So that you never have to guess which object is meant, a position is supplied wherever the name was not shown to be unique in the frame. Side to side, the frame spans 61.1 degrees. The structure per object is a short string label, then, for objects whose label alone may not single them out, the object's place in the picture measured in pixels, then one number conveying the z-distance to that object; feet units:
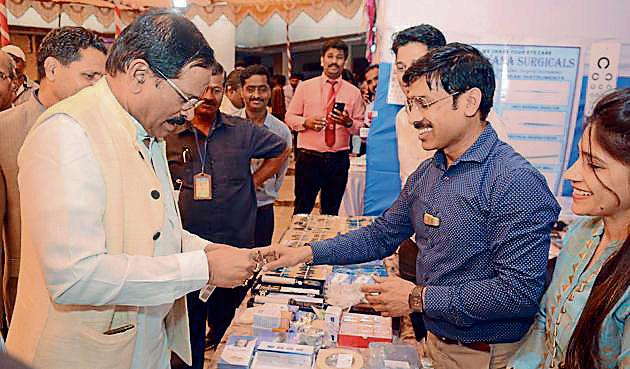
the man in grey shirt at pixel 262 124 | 11.33
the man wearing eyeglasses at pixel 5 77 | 9.77
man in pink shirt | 14.37
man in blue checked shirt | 4.58
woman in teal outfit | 3.73
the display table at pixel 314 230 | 6.11
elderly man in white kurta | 3.66
